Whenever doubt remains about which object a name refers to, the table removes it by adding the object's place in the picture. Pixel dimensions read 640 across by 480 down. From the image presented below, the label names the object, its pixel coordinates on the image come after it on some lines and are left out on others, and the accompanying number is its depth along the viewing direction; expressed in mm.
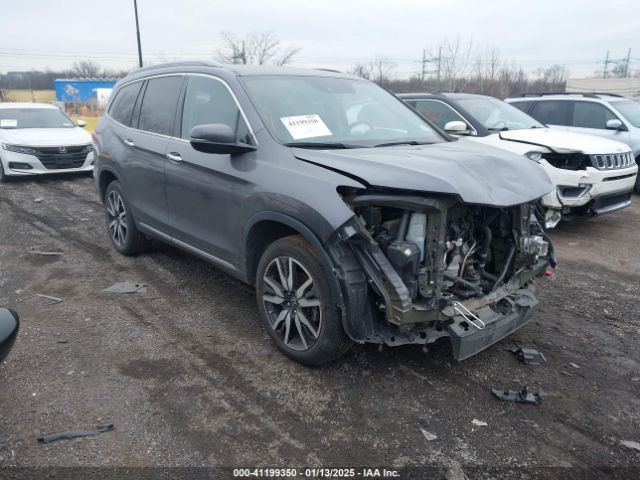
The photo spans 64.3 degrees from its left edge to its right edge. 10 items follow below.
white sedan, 10227
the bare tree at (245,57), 36094
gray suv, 2947
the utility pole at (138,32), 19344
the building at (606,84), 60912
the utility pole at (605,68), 72875
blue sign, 38469
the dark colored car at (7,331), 1884
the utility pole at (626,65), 71500
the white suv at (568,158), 6527
